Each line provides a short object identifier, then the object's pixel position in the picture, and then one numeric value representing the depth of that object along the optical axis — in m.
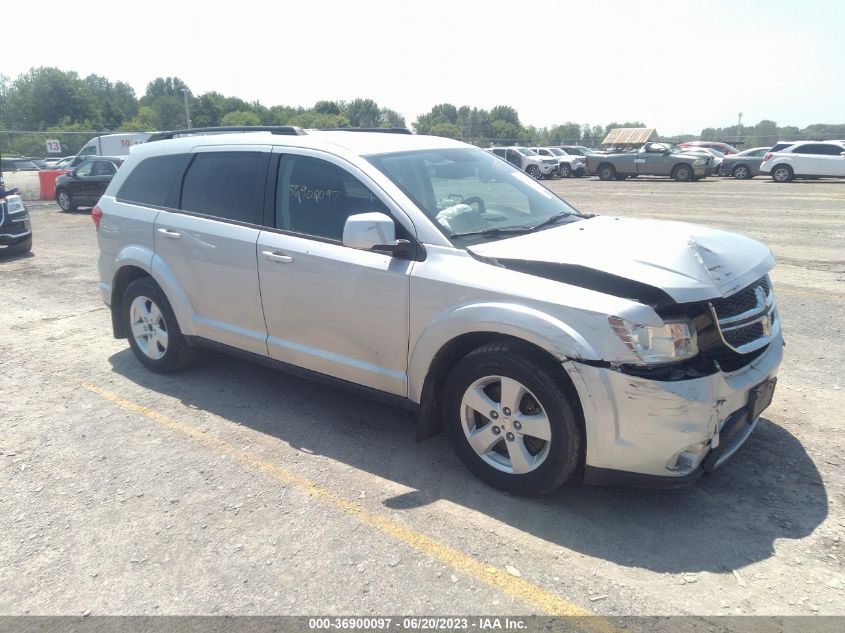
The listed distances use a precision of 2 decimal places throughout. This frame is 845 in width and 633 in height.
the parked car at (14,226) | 11.48
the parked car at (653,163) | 27.42
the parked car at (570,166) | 33.38
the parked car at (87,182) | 18.80
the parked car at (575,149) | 39.71
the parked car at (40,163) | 30.03
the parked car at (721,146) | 39.12
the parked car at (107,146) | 25.19
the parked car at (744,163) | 28.30
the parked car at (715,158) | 27.96
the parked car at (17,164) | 27.20
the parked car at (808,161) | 24.28
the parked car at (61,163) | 29.17
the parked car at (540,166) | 32.56
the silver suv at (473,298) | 3.08
